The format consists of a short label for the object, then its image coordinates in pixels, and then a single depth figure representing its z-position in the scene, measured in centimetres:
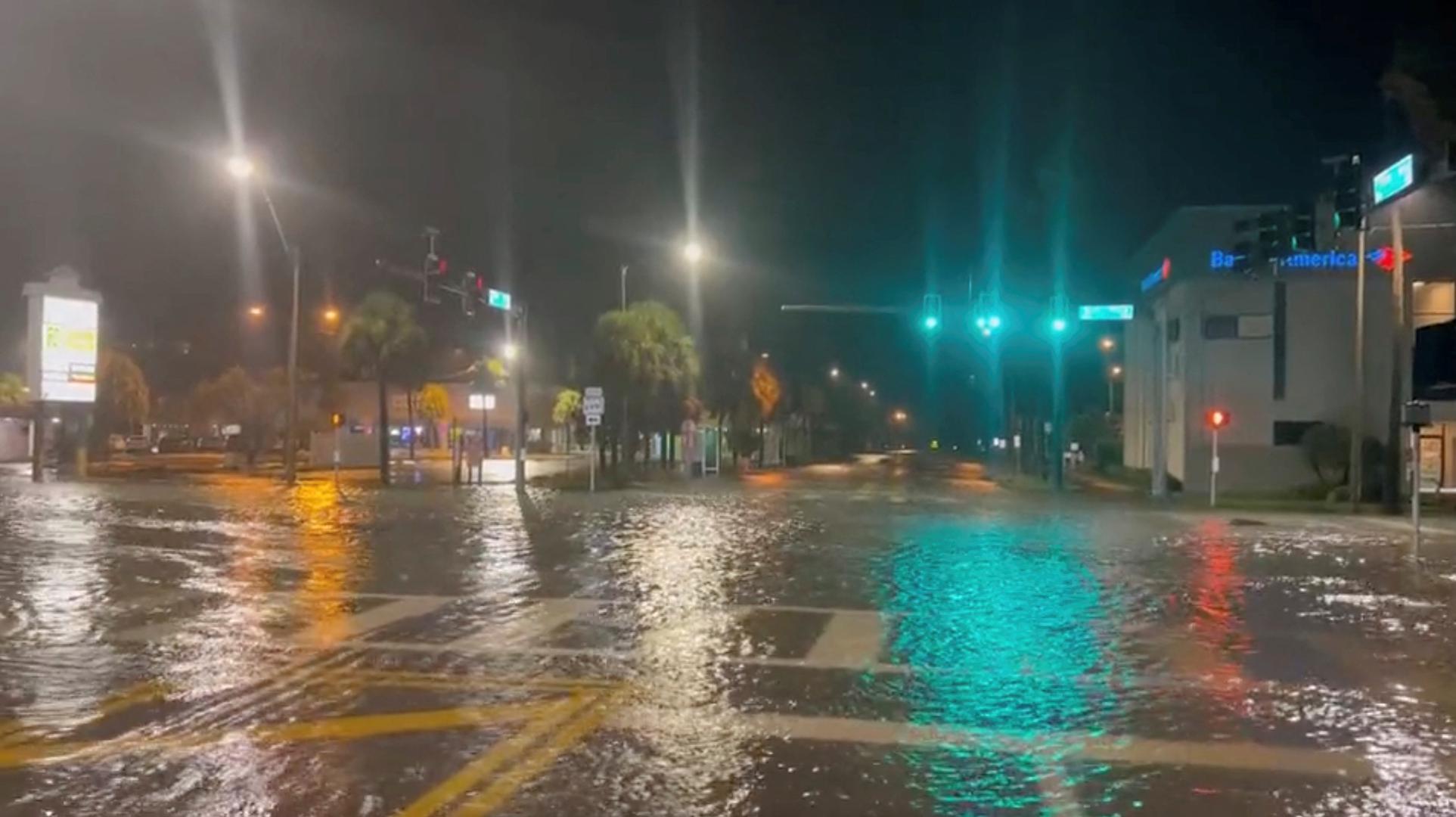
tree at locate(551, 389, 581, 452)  5974
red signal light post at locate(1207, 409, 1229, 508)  3856
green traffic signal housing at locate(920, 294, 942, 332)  3741
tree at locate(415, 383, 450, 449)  7194
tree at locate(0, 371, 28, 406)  6750
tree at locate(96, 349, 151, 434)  6084
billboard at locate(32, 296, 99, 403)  4228
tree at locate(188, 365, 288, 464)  5806
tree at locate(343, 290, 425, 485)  4653
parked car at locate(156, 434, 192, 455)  8475
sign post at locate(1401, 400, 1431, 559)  2445
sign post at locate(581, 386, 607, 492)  4088
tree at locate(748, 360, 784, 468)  7056
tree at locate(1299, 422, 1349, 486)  4500
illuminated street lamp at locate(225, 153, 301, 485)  3998
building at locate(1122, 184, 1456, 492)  4700
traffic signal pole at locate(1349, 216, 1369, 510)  3601
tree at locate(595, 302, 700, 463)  5153
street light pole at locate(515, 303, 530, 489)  3891
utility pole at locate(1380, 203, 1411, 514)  3531
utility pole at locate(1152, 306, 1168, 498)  4369
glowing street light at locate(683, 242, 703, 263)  4194
